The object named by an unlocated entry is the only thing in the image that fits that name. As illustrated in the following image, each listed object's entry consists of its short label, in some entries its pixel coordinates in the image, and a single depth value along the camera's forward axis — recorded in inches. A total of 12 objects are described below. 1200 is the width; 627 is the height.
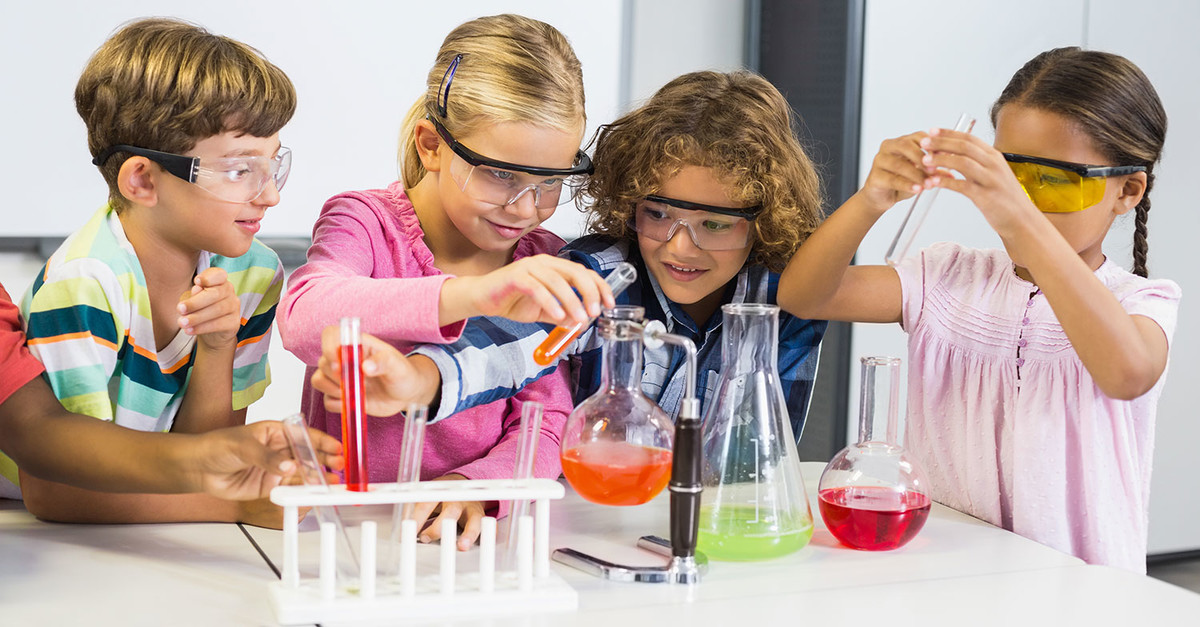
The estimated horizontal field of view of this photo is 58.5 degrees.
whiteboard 119.0
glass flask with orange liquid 44.9
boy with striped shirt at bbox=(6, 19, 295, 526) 53.6
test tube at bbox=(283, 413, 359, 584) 41.4
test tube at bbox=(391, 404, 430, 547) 41.7
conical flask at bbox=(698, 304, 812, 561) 48.1
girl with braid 55.1
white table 42.7
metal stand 44.4
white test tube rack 40.2
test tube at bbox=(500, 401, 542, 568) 43.6
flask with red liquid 50.0
